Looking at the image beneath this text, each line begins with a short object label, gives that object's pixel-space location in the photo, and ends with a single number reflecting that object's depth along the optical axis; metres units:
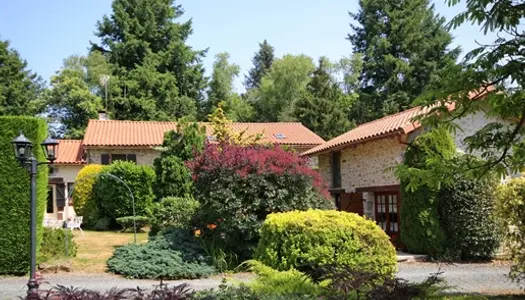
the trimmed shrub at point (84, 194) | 23.36
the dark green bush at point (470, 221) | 14.38
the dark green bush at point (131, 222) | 20.20
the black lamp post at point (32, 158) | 8.00
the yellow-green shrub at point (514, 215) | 9.53
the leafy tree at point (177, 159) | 20.00
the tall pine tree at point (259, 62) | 65.44
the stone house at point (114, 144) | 27.62
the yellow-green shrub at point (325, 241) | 10.53
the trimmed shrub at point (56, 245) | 13.58
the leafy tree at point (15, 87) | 38.25
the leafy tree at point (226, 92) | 44.55
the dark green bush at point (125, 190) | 21.62
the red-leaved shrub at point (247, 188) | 12.80
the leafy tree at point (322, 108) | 39.81
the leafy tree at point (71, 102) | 37.56
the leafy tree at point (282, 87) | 47.88
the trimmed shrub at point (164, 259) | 12.09
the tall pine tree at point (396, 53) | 39.44
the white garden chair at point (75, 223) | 18.67
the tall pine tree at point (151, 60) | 39.03
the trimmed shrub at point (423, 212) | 14.62
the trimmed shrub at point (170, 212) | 16.16
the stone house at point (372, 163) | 17.27
